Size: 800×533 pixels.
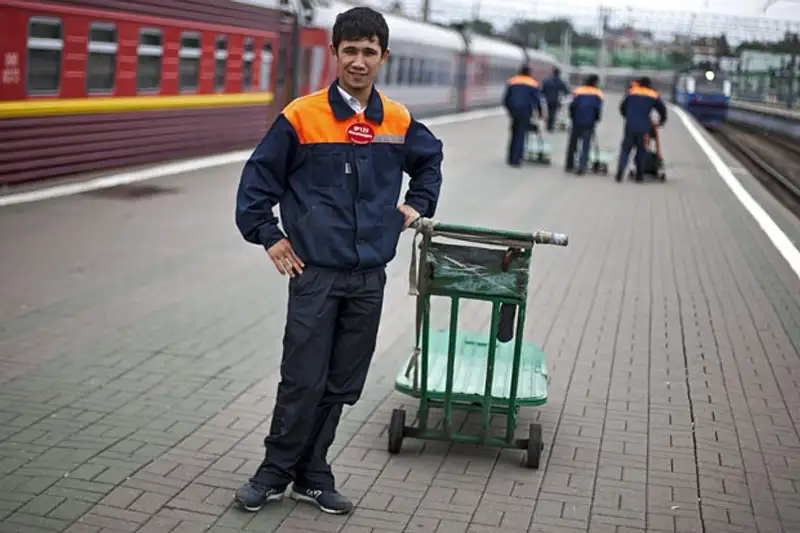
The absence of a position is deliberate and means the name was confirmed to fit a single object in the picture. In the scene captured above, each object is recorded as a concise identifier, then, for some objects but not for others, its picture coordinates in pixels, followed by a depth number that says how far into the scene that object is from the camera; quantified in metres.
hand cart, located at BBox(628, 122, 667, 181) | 21.69
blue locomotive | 51.94
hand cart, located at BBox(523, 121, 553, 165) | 24.23
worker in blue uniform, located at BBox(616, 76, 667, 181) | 21.05
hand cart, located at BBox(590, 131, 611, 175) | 23.20
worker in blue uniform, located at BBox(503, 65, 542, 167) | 22.86
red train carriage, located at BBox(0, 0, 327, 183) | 15.06
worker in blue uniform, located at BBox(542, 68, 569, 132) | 33.56
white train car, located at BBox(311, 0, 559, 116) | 32.09
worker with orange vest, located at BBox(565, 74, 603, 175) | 21.91
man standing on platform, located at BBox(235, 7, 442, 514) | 4.98
